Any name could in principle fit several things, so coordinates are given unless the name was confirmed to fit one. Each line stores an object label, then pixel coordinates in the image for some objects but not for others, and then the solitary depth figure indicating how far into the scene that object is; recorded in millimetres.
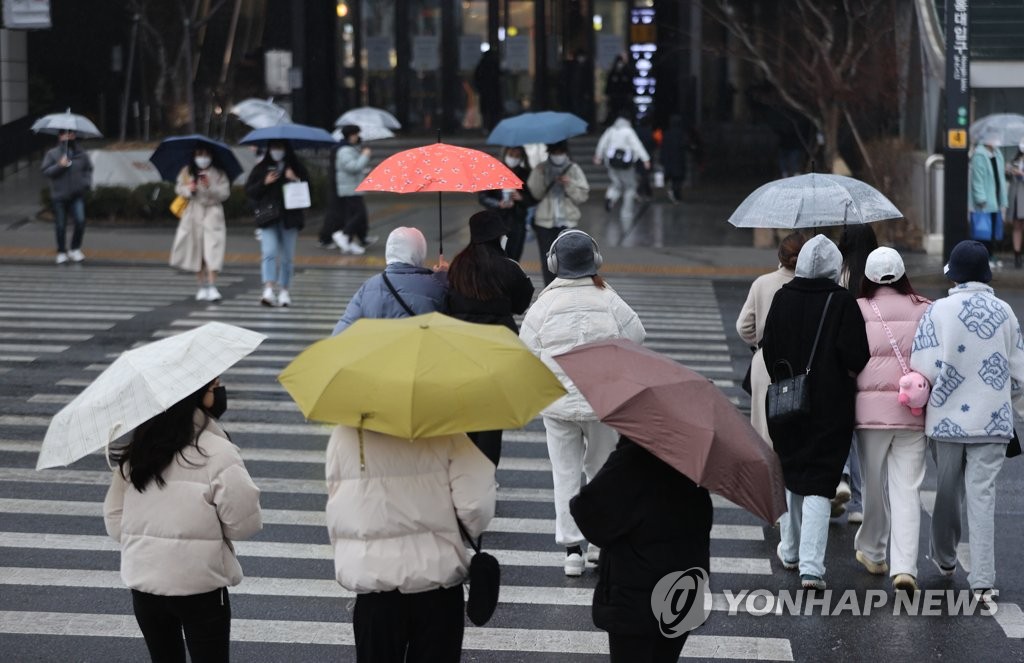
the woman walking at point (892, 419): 14680
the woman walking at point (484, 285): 15750
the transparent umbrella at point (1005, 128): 41125
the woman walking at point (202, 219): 33247
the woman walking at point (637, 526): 9891
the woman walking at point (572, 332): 14867
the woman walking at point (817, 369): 14375
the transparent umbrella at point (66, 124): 42812
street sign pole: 37406
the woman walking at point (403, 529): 9758
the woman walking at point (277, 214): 33125
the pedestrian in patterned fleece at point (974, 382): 14430
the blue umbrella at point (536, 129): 29766
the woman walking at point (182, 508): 10039
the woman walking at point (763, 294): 16391
